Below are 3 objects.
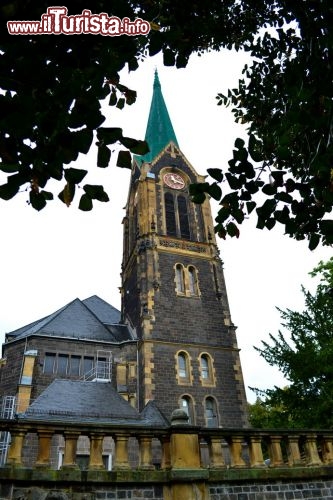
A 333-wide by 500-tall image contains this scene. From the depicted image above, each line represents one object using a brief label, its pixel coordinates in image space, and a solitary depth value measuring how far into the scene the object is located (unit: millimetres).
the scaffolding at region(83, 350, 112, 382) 20562
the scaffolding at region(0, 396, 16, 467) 16573
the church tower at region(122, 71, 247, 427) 19719
